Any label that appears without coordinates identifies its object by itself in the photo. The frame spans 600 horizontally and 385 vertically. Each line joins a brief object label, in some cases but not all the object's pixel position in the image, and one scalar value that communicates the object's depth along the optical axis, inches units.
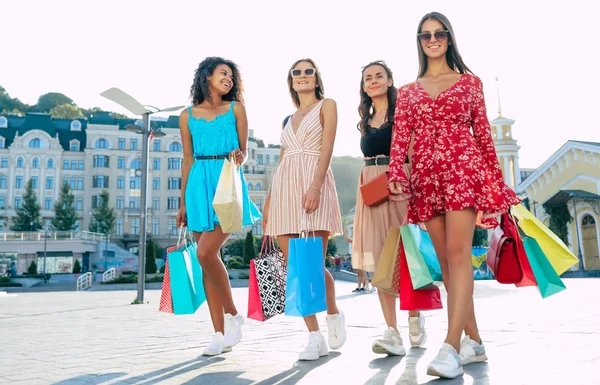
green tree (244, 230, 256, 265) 1398.9
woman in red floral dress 122.7
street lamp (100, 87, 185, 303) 517.3
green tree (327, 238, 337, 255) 2324.1
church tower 1758.1
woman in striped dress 155.2
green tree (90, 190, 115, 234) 2297.0
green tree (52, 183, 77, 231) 2244.1
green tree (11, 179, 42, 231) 2218.3
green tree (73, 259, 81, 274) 1763.0
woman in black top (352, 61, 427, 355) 161.9
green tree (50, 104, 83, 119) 3531.0
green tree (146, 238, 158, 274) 1291.8
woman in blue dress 165.6
